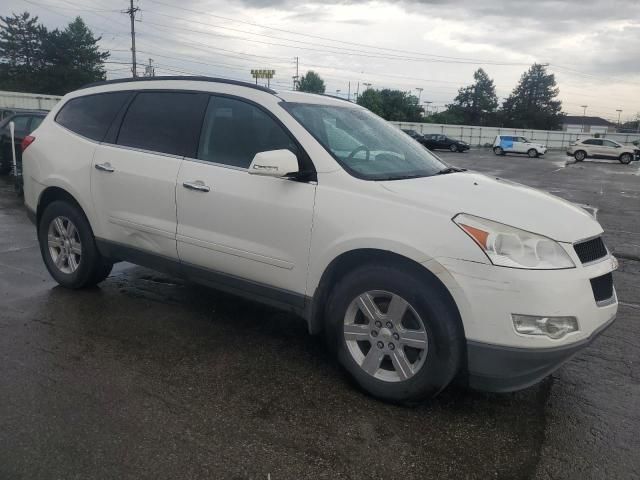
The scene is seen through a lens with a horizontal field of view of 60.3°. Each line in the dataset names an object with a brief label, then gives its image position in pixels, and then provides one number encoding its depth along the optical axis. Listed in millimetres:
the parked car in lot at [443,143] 45406
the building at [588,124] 124550
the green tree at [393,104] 83750
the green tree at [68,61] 70200
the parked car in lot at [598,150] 37656
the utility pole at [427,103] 113444
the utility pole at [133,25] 49997
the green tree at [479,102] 103375
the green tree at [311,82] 109125
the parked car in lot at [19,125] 11875
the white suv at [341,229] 2859
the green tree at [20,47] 71875
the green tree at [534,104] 99000
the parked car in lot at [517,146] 42344
